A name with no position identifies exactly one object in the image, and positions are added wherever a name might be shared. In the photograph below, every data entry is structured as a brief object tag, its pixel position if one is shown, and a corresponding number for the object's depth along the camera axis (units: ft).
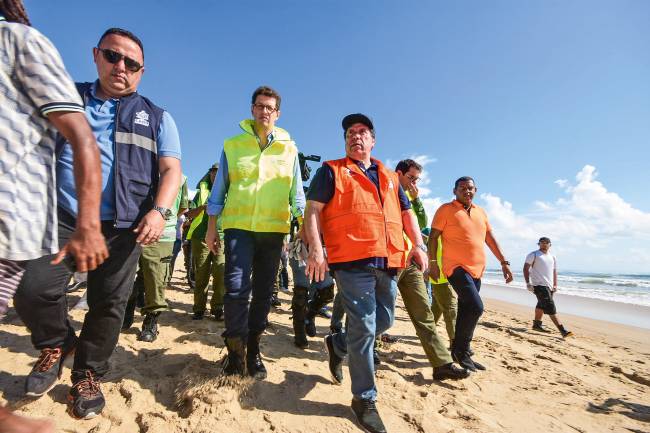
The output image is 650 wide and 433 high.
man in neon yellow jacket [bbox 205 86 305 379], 8.64
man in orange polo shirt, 11.77
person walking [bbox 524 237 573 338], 24.95
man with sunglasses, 6.33
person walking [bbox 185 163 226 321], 14.16
